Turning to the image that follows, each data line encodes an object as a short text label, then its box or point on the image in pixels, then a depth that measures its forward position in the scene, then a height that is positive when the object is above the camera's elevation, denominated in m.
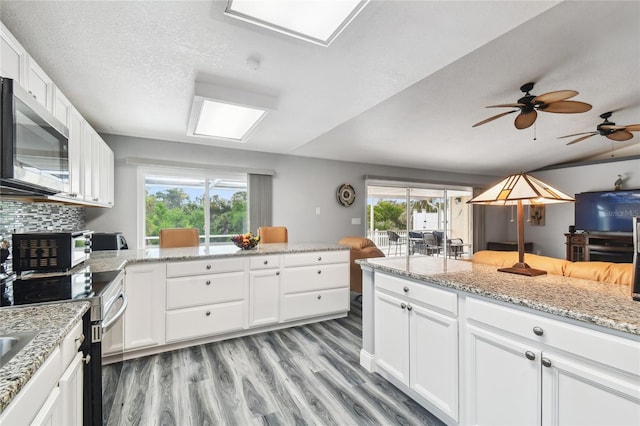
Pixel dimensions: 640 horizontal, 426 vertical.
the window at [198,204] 4.26 +0.14
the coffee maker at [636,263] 1.12 -0.19
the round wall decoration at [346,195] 5.57 +0.35
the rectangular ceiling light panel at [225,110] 2.32 +0.87
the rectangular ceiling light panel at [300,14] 1.42 +1.02
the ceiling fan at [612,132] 3.93 +1.09
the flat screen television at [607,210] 5.65 +0.06
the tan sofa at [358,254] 3.87 -0.53
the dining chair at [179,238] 3.30 -0.28
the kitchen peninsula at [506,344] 1.02 -0.58
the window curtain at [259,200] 4.77 +0.21
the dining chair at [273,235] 4.02 -0.30
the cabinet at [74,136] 1.54 +0.69
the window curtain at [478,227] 7.32 -0.35
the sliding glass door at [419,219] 6.48 -0.13
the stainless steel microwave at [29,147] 1.17 +0.31
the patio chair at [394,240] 6.78 -0.62
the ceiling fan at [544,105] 2.73 +1.07
